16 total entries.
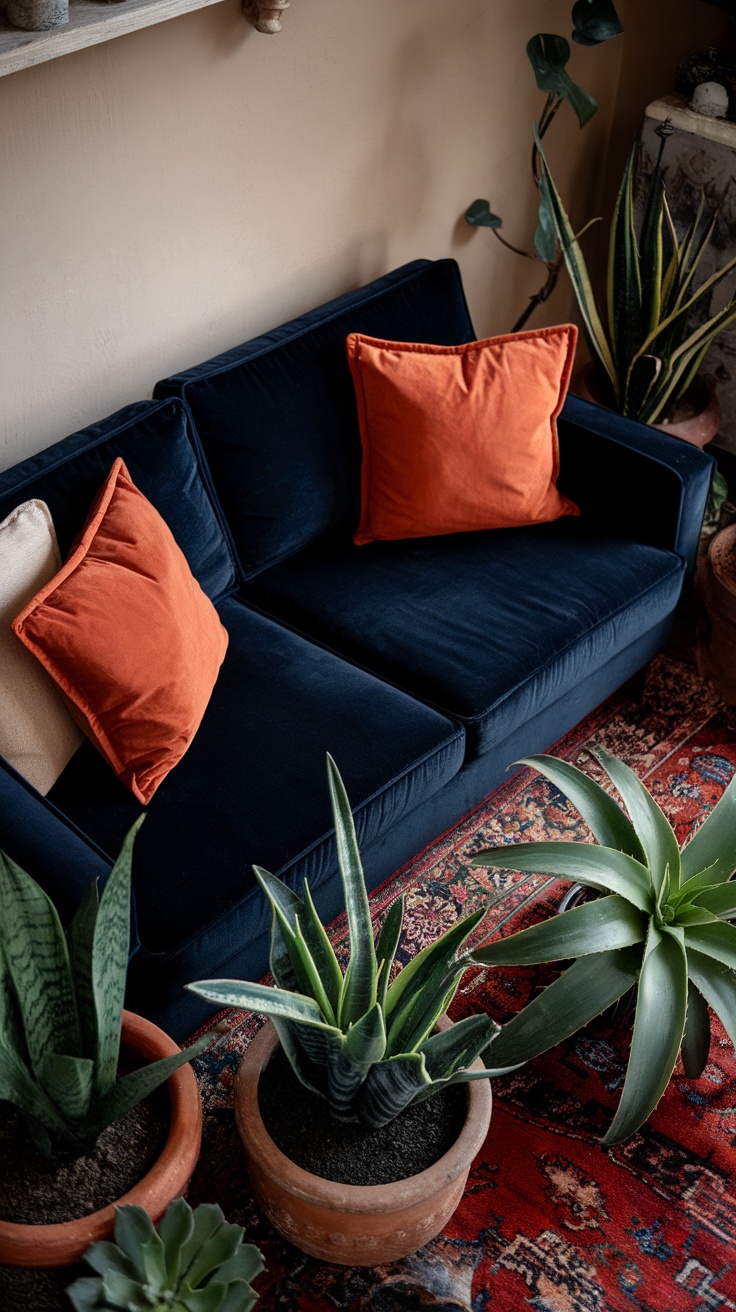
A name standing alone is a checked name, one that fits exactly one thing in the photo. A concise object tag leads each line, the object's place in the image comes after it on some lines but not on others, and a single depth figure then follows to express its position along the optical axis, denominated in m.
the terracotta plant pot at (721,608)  2.70
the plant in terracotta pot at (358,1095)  1.55
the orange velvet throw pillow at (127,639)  1.88
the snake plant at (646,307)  2.79
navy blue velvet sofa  1.90
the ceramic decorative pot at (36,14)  1.83
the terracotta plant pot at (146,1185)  1.45
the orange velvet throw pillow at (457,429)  2.46
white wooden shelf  1.82
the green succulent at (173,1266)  1.40
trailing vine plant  2.70
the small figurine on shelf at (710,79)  2.92
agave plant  1.73
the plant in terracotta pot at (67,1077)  1.46
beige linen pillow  1.89
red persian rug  1.78
